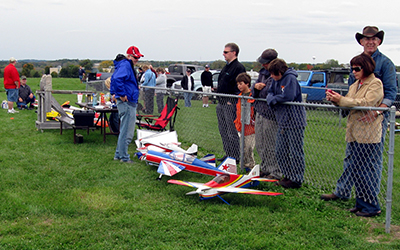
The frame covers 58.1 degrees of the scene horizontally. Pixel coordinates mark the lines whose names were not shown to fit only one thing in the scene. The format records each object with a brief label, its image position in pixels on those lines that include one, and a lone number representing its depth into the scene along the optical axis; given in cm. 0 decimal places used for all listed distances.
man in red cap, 585
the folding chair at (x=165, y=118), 775
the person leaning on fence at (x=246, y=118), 534
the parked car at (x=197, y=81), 1775
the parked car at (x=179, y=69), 2250
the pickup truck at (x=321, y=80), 1490
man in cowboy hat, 387
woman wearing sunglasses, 371
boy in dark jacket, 451
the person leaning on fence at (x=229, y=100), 583
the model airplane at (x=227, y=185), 424
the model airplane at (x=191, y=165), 498
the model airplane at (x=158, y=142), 589
